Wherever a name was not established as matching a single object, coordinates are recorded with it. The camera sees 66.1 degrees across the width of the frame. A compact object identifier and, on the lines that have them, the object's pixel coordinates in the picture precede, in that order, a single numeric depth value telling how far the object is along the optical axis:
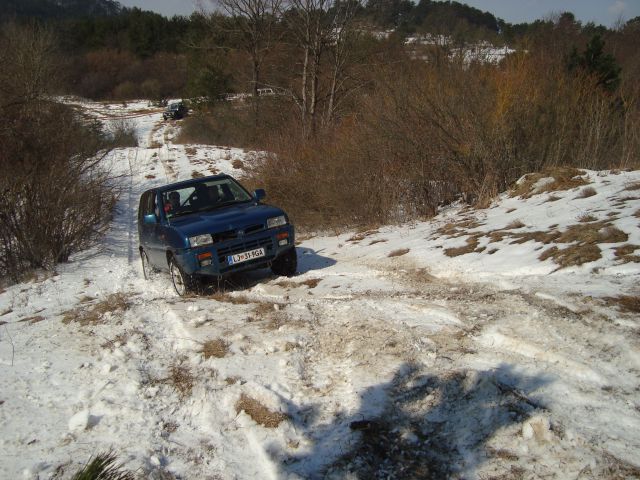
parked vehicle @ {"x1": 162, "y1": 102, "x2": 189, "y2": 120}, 43.94
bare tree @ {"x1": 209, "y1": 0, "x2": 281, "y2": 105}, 29.50
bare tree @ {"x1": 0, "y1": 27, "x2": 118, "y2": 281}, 10.73
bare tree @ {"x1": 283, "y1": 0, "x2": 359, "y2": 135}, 20.17
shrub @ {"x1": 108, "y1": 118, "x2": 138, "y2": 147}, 28.80
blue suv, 6.77
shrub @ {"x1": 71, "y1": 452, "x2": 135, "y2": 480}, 1.94
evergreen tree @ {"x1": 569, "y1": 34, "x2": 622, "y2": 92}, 18.61
